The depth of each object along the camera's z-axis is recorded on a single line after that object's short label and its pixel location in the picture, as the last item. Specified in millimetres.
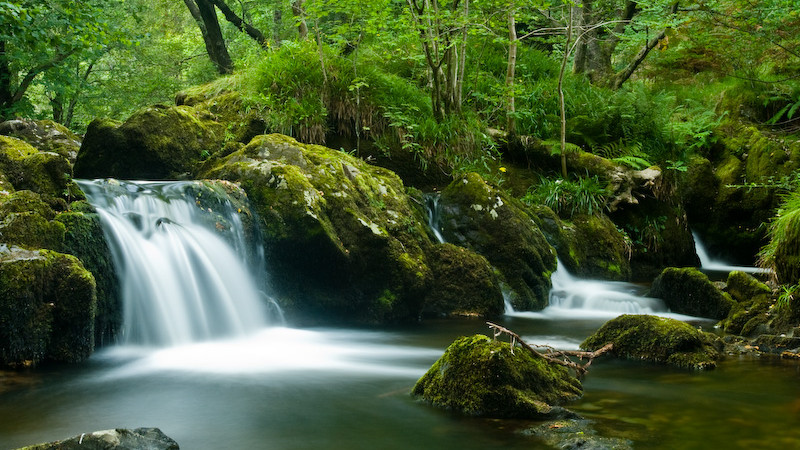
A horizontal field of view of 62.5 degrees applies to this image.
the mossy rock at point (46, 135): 9945
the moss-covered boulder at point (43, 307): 4949
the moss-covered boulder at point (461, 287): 8492
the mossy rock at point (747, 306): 6891
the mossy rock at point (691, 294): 7973
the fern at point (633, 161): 11562
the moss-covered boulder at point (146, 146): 9297
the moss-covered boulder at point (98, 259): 5793
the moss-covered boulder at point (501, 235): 9211
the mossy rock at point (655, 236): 11828
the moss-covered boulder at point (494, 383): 4141
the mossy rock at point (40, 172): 6297
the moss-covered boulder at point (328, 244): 7566
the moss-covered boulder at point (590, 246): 10586
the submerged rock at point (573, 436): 3492
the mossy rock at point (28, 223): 5289
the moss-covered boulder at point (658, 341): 5730
